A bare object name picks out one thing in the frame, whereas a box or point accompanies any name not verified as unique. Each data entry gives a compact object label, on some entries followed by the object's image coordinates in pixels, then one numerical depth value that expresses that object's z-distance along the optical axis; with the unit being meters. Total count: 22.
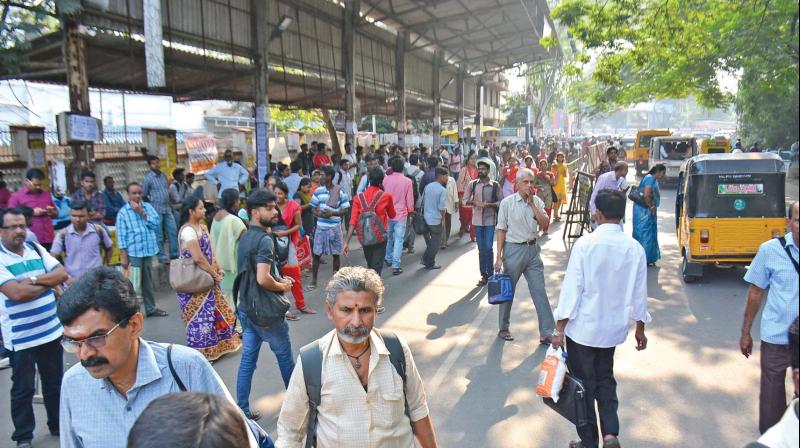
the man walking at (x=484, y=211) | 8.28
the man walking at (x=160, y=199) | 9.70
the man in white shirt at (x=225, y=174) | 11.67
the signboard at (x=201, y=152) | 15.80
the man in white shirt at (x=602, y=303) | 3.68
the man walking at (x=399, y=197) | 8.96
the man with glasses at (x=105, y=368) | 1.96
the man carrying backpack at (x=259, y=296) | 4.38
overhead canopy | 9.61
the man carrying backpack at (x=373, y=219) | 7.64
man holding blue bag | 5.91
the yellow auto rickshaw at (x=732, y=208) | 8.23
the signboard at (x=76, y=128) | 7.88
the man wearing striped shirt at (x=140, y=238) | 6.84
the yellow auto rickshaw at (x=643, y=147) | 27.53
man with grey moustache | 2.36
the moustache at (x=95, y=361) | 1.93
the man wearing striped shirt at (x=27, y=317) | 3.91
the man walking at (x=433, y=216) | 9.57
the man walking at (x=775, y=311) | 3.37
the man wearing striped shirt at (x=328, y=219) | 8.30
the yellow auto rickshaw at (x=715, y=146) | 21.84
